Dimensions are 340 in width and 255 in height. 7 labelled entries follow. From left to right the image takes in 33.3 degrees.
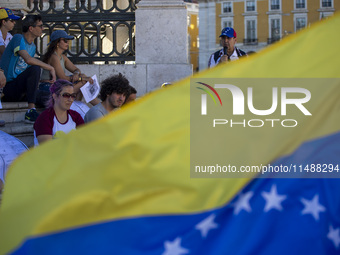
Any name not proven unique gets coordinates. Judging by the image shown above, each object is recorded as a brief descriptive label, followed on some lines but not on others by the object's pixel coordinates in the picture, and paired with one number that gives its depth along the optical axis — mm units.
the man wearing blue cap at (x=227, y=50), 6570
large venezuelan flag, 2410
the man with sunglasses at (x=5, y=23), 7406
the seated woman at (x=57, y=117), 5066
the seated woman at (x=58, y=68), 7051
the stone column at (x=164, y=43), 8398
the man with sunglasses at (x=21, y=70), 6848
